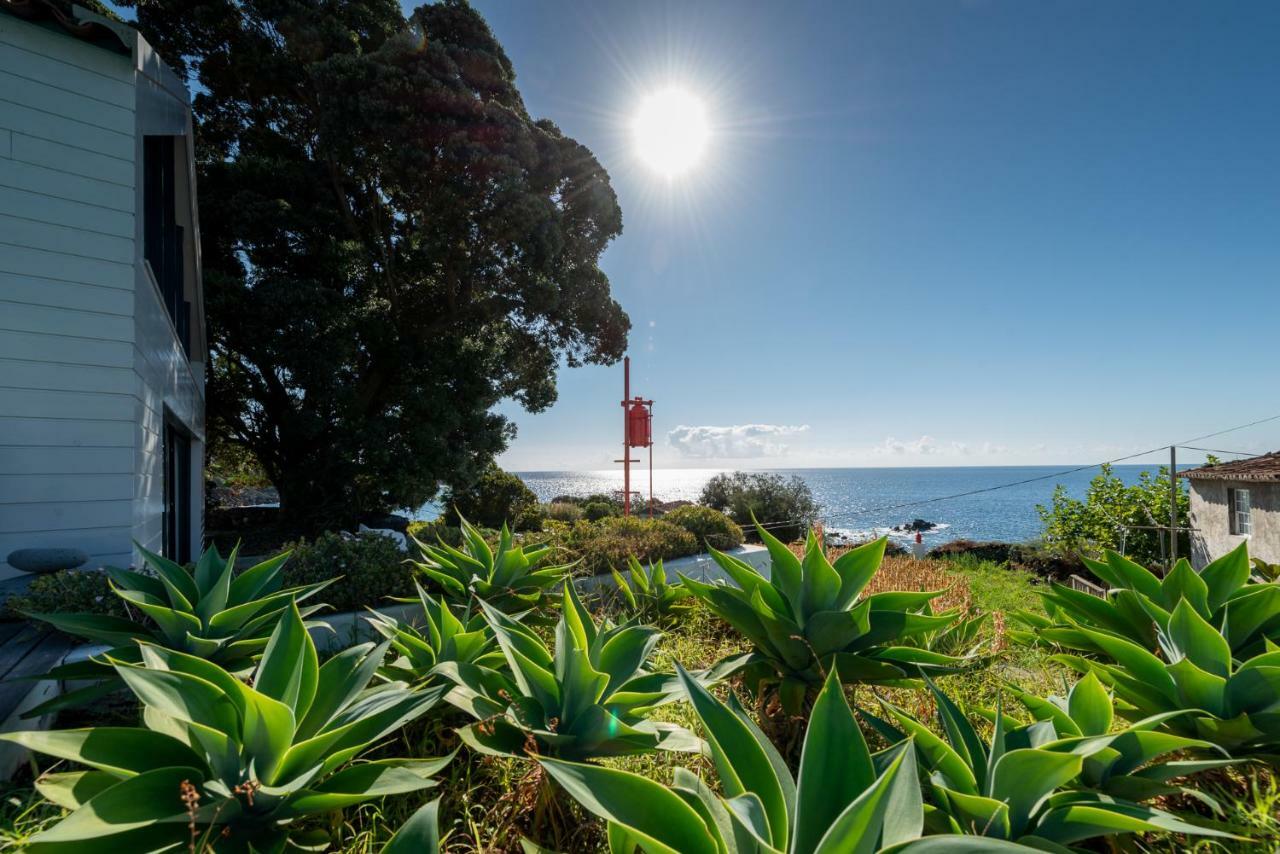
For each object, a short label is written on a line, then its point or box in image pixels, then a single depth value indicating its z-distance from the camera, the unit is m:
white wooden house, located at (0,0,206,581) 3.74
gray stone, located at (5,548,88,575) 3.43
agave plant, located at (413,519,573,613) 2.47
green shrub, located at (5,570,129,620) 2.92
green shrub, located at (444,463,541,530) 12.93
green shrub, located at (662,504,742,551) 7.16
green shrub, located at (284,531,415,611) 3.87
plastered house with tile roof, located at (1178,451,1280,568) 12.04
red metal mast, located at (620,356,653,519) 9.48
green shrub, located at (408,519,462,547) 5.20
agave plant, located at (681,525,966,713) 1.66
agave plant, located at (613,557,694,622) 2.89
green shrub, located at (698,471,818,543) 13.48
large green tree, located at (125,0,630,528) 9.77
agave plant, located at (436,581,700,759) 1.26
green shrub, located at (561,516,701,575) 5.29
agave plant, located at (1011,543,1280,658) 1.73
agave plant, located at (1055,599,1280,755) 1.27
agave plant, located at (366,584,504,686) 1.65
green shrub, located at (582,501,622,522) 13.96
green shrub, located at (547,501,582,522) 13.53
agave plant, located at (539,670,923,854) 0.81
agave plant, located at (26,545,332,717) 1.67
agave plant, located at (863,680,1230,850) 0.95
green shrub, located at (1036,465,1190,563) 13.87
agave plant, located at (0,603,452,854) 0.94
